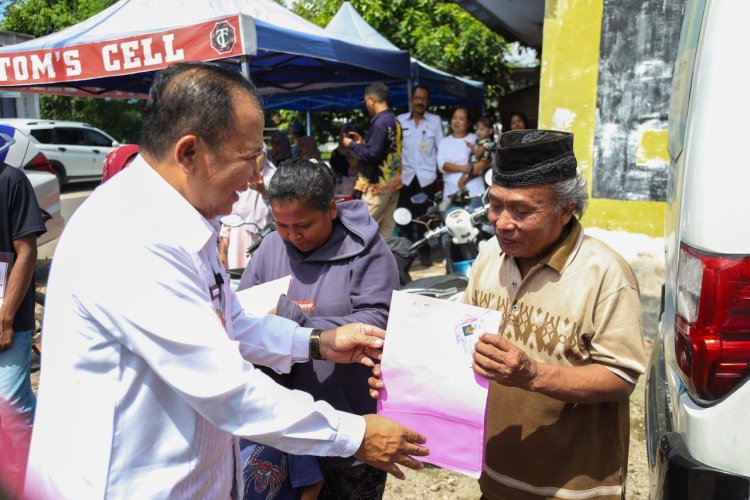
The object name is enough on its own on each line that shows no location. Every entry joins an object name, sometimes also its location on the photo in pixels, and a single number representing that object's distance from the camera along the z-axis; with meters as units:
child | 7.60
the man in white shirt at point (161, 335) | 1.31
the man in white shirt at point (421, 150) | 8.20
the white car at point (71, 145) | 17.12
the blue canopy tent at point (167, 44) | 5.18
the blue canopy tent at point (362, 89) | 8.41
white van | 1.56
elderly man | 1.75
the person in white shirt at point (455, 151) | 7.82
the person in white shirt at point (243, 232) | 4.81
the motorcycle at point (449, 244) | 3.91
